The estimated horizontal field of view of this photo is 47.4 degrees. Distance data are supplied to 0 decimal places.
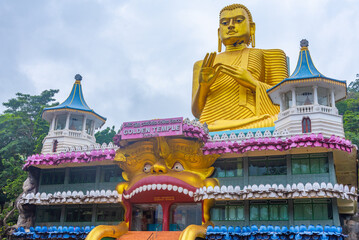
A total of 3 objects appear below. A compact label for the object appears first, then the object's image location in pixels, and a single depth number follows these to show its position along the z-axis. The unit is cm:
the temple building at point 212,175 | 2005
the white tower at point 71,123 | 2725
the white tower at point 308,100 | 2164
